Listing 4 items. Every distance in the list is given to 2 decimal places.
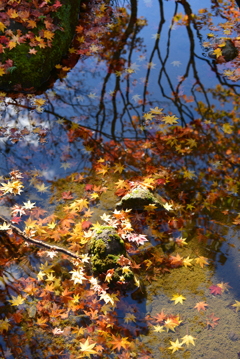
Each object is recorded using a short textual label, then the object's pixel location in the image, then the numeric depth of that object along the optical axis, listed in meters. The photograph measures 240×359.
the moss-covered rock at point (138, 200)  3.97
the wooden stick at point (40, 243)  3.51
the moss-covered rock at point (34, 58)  5.56
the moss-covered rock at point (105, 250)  3.27
